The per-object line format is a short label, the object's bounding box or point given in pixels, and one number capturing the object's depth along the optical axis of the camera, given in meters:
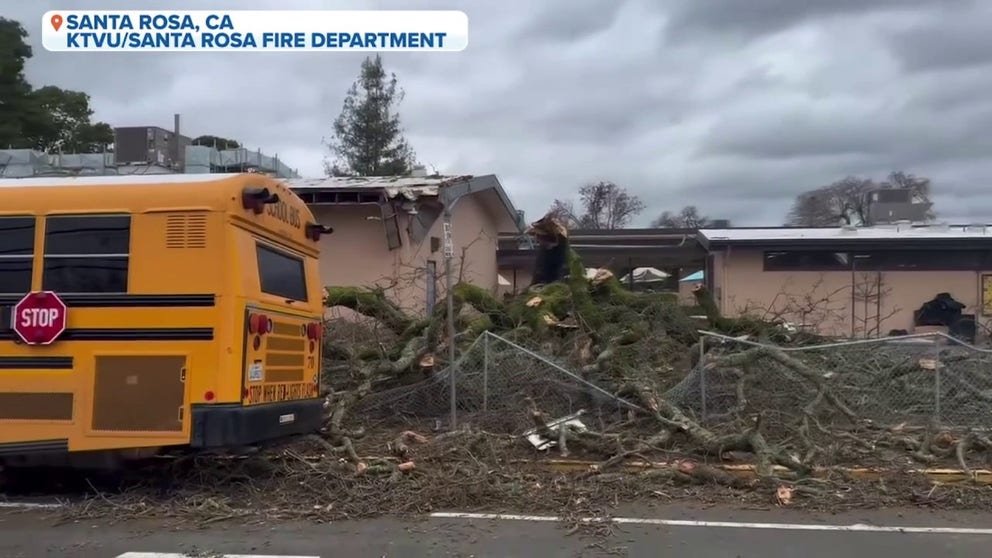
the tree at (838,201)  53.81
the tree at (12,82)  29.53
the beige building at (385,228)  15.49
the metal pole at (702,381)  10.12
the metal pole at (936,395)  9.94
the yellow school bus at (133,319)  7.41
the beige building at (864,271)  21.92
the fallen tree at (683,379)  9.16
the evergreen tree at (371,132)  38.62
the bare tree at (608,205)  60.38
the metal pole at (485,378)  10.34
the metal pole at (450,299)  9.51
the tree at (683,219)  56.78
